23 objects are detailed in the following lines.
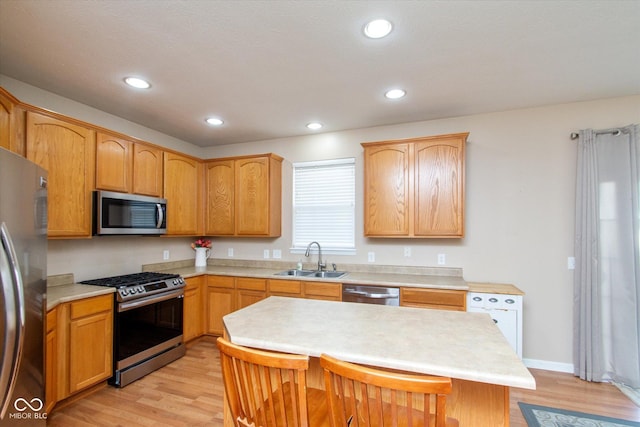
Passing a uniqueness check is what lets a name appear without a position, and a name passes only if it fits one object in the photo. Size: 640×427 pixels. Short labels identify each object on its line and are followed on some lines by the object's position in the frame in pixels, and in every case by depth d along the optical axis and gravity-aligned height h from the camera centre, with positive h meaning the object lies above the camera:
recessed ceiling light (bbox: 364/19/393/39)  1.80 +1.17
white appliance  2.78 -0.85
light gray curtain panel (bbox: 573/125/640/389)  2.69 -0.36
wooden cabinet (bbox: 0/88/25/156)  2.02 +0.66
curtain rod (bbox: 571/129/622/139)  2.80 +0.82
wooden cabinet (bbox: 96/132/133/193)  2.81 +0.54
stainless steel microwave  2.75 +0.05
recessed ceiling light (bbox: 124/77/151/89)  2.48 +1.15
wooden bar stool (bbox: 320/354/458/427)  0.87 -0.52
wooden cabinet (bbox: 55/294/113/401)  2.30 -1.02
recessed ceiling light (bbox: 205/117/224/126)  3.45 +1.14
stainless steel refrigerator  1.24 -0.33
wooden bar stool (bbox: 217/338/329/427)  1.03 -0.63
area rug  2.16 -1.47
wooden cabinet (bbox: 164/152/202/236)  3.62 +0.32
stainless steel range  2.68 -1.02
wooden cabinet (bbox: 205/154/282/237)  3.91 +0.30
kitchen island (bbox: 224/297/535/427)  1.14 -0.56
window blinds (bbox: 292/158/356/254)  3.87 +0.19
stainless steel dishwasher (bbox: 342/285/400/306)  2.99 -0.77
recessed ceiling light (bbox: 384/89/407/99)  2.72 +1.15
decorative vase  4.32 -0.55
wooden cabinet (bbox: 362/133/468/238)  3.11 +0.34
